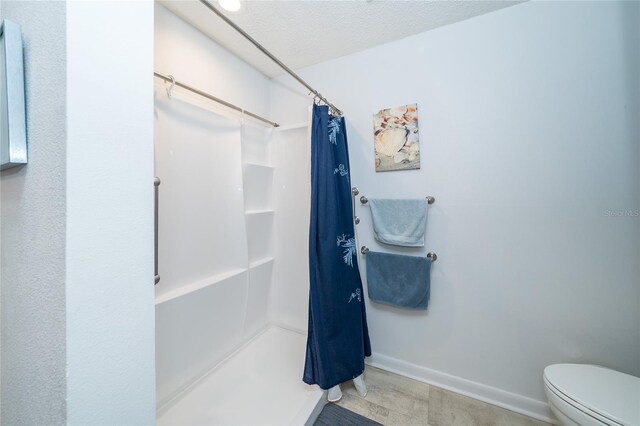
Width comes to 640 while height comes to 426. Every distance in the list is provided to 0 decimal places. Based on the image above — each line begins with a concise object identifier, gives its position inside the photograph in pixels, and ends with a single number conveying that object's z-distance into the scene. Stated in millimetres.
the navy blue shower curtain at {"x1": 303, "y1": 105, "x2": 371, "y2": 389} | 1396
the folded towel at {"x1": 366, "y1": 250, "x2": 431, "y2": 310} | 1546
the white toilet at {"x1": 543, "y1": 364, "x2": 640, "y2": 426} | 929
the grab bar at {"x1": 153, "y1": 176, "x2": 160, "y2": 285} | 1026
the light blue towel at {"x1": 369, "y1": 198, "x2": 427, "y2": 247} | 1548
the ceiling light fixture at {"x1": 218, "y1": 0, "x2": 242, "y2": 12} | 1304
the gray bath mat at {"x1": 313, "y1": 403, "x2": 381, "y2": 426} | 1301
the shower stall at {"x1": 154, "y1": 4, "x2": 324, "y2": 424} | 1349
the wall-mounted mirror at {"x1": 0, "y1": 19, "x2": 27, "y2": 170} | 488
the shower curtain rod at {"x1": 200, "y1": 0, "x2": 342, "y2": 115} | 936
